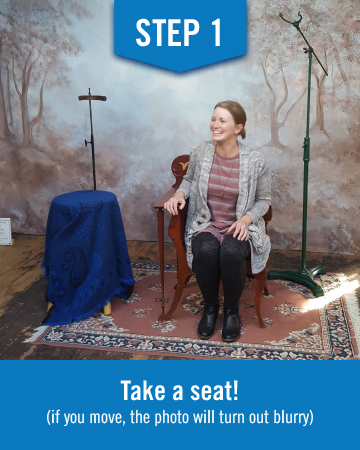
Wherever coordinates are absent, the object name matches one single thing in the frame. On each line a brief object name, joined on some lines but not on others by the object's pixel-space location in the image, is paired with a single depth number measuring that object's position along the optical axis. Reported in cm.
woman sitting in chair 250
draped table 275
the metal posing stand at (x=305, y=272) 311
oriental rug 248
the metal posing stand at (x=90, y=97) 325
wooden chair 258
